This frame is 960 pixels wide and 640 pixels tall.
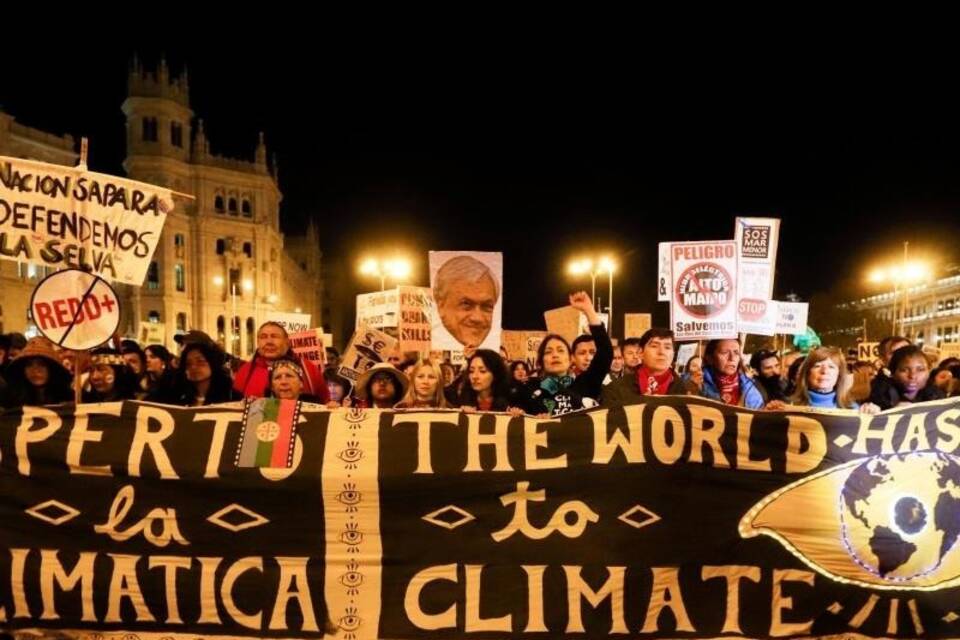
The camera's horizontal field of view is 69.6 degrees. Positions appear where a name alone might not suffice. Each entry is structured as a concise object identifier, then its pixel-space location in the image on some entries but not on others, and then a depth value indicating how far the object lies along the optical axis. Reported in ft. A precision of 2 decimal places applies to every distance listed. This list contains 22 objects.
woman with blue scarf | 17.34
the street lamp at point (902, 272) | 75.94
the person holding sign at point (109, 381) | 20.84
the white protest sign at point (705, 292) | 22.72
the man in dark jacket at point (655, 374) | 16.34
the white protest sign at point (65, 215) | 15.23
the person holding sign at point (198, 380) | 17.76
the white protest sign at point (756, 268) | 24.76
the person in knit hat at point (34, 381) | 18.10
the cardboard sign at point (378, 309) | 33.30
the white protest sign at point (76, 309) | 14.94
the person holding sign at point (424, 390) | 16.71
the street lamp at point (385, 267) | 60.94
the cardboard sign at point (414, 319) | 26.55
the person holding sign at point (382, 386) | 16.84
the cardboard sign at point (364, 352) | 27.61
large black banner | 12.33
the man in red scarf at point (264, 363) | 18.07
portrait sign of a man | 22.20
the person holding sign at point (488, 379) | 16.63
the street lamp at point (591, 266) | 81.71
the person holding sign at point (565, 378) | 16.71
